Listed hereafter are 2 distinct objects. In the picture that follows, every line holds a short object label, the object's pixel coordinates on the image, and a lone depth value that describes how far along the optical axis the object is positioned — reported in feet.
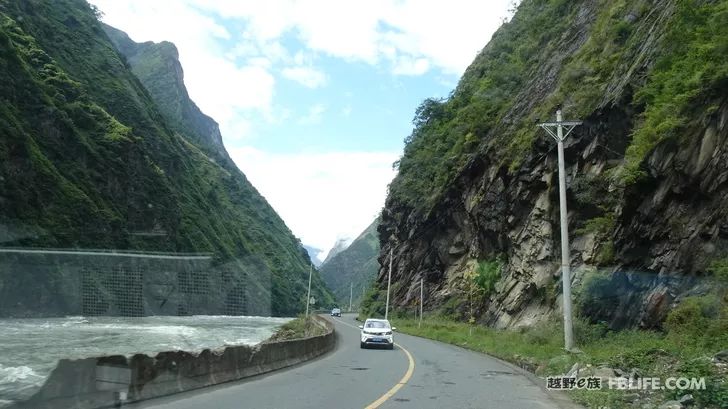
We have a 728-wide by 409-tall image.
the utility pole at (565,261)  52.95
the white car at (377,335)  86.53
